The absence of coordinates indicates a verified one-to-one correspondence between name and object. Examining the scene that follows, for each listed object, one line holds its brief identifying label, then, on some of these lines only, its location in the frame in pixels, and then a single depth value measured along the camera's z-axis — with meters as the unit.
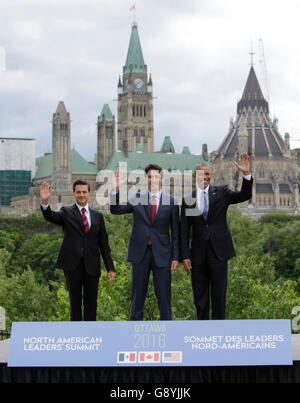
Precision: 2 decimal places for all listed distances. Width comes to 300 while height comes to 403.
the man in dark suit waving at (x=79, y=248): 14.47
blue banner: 11.94
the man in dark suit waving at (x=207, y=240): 14.35
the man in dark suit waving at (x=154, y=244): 14.43
